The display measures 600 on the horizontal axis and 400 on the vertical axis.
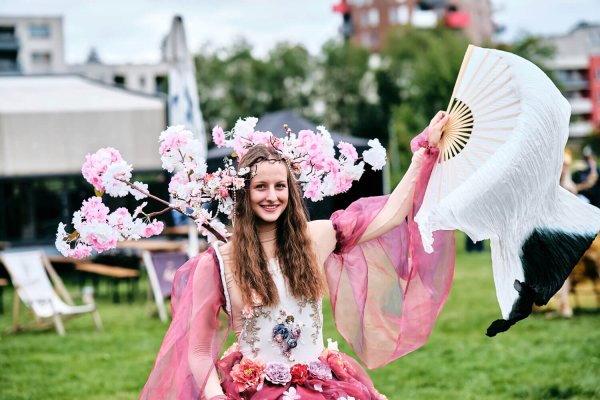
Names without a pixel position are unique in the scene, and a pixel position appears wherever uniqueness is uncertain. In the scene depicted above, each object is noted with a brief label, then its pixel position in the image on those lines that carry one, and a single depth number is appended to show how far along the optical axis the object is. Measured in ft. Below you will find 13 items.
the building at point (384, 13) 262.88
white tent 59.52
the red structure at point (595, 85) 254.88
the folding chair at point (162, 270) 36.06
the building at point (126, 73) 200.22
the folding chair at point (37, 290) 33.81
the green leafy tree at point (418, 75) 112.88
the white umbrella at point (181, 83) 35.35
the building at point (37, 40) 254.88
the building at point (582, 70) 253.85
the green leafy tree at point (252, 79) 163.32
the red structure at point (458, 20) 229.66
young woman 10.59
